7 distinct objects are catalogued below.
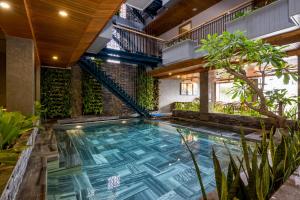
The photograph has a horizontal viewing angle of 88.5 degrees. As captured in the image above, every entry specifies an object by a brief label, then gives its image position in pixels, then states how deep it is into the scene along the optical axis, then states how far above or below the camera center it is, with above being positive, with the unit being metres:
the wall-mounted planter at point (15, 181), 1.28 -0.80
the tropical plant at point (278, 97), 3.02 +0.05
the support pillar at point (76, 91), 8.95 +0.55
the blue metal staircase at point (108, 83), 8.23 +0.97
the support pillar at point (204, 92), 7.53 +0.39
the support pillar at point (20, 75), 3.78 +0.65
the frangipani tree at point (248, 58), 2.53 +0.74
